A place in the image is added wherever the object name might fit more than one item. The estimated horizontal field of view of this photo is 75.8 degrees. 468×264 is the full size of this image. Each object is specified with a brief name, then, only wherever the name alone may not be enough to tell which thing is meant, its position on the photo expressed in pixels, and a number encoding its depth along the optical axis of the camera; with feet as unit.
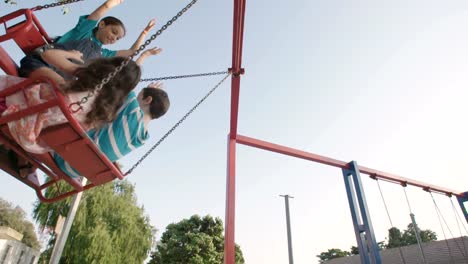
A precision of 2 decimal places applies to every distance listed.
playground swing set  5.88
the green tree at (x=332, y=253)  138.37
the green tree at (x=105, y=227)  37.42
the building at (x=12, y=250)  45.32
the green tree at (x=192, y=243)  71.15
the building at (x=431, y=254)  40.41
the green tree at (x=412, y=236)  116.88
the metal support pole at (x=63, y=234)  24.27
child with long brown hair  5.71
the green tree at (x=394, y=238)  121.39
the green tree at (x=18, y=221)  110.32
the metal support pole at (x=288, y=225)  48.01
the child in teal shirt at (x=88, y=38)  6.32
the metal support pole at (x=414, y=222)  22.97
